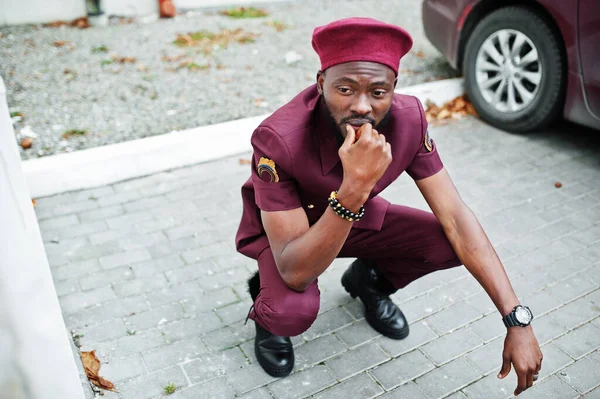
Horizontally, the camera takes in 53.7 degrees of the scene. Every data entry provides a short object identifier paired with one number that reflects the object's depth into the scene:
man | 2.07
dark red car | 4.33
